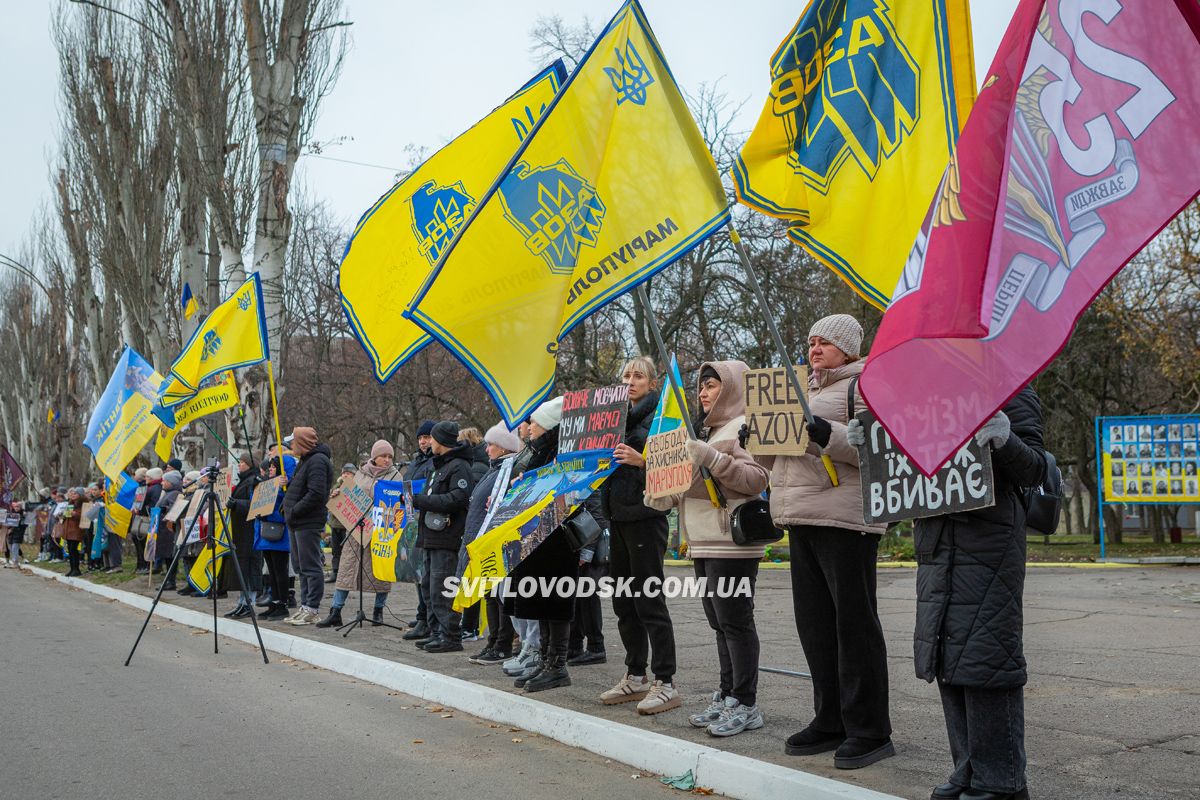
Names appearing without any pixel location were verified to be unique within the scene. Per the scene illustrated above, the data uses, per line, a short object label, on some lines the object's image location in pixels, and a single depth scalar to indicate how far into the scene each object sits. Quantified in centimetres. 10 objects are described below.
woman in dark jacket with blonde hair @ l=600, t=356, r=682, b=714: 681
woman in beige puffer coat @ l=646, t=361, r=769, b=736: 603
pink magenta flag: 358
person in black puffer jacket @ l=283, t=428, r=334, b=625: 1186
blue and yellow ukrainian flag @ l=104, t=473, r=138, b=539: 2006
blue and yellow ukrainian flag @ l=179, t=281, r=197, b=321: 1861
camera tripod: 1046
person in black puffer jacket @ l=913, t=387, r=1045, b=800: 424
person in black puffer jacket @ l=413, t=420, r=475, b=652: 962
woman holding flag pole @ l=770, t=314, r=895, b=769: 524
